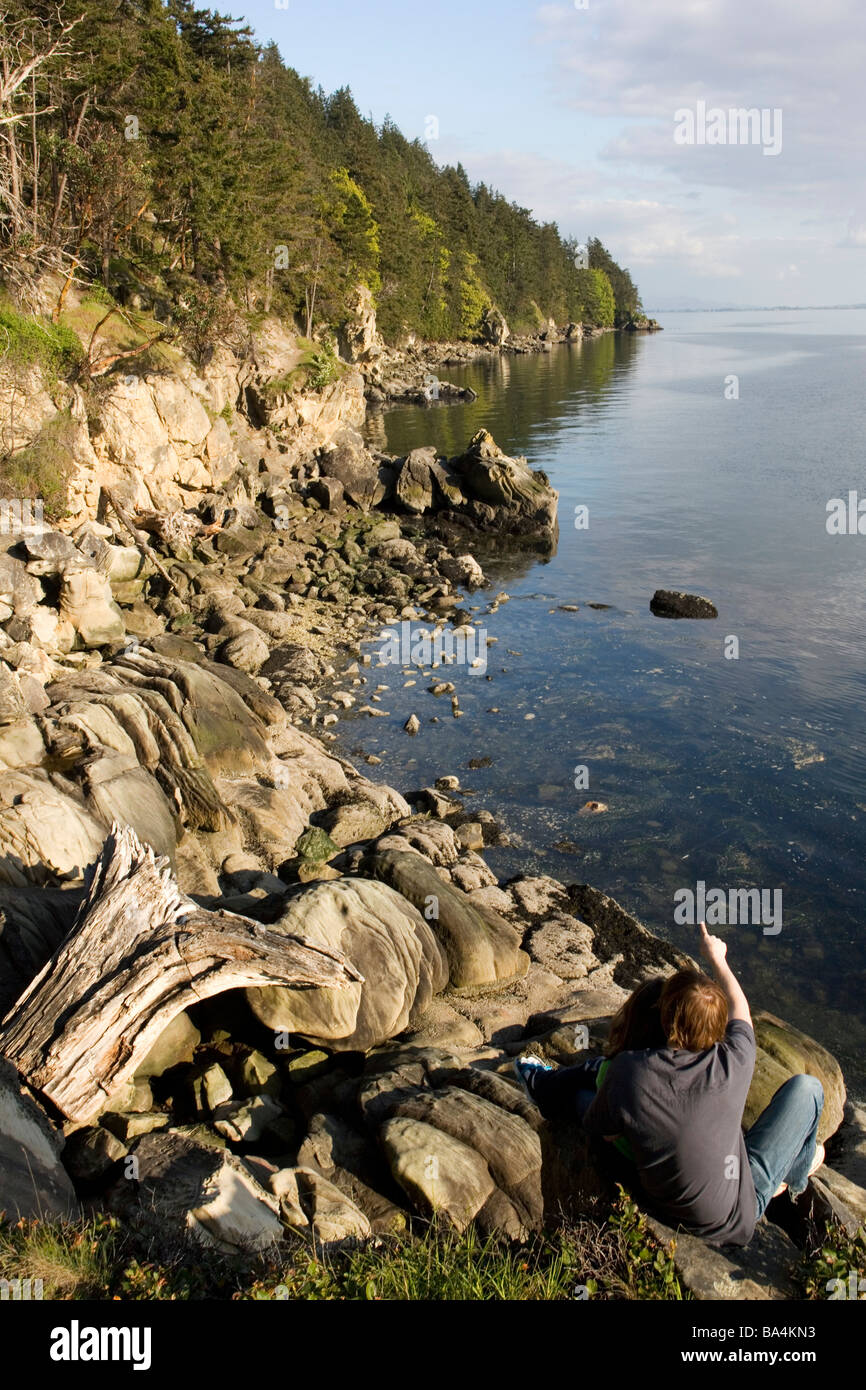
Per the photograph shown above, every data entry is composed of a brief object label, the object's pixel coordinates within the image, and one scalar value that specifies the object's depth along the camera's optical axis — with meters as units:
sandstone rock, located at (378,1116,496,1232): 6.90
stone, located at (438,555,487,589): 34.16
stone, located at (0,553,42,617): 19.30
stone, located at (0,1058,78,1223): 5.79
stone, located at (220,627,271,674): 24.31
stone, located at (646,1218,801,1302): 5.44
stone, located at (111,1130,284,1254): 5.86
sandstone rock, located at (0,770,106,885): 10.50
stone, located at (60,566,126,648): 20.69
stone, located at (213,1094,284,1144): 7.89
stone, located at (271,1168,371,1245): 6.36
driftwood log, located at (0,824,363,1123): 7.41
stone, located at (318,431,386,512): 43.22
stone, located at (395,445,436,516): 43.12
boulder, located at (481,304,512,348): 138.38
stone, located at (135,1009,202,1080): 8.63
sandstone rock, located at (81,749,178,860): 12.45
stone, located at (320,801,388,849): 16.14
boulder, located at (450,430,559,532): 40.91
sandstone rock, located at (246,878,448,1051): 9.25
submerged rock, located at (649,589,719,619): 29.33
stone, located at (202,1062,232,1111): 8.43
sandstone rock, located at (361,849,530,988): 12.53
